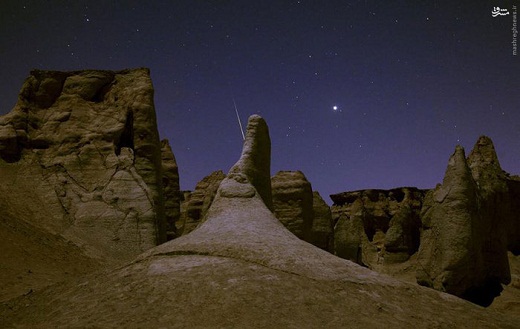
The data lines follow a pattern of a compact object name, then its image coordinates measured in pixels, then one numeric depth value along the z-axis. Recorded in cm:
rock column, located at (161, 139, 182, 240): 1529
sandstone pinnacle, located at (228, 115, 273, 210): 723
